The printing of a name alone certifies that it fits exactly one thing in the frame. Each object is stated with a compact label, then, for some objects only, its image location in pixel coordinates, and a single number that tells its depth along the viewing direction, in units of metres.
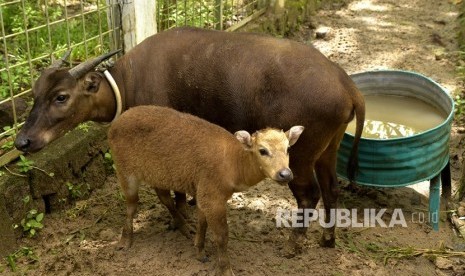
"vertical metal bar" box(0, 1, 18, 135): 4.21
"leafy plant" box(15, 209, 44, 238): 4.40
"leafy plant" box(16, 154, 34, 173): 4.35
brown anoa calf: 3.78
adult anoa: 3.98
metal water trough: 4.55
